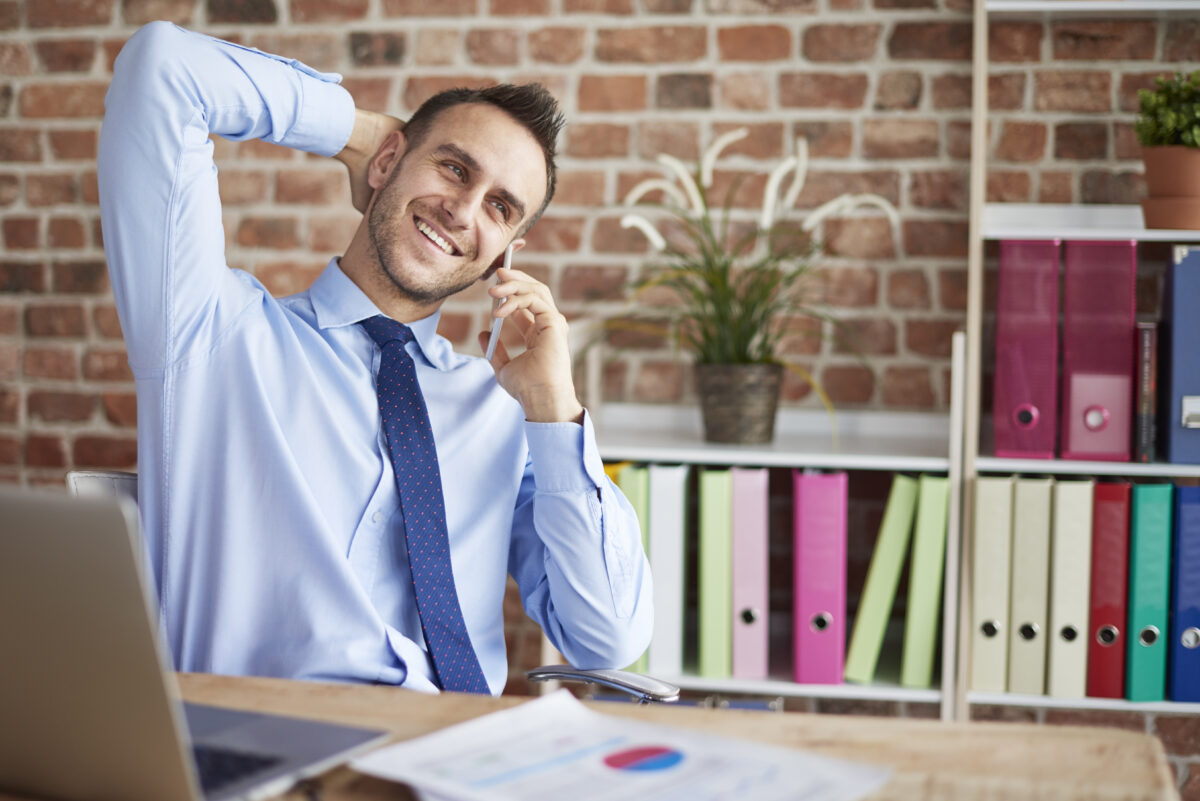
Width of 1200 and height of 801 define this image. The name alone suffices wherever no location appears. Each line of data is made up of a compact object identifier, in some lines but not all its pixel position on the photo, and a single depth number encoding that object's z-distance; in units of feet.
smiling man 4.29
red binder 6.54
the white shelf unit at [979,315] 6.61
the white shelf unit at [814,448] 6.80
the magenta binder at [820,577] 6.77
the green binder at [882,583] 6.83
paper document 2.24
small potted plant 6.53
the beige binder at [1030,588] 6.59
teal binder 6.50
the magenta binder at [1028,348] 6.64
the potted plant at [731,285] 7.13
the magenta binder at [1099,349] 6.56
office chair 4.40
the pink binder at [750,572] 6.83
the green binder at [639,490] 6.93
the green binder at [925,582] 6.72
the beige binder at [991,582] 6.63
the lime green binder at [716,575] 6.84
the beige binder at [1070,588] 6.54
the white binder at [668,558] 6.91
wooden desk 2.35
